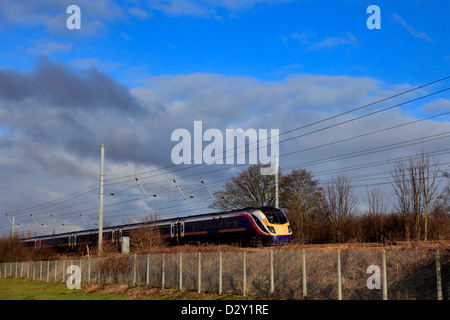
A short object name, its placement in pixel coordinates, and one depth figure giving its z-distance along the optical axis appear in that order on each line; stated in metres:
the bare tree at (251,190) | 57.23
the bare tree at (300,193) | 54.78
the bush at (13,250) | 58.88
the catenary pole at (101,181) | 40.00
